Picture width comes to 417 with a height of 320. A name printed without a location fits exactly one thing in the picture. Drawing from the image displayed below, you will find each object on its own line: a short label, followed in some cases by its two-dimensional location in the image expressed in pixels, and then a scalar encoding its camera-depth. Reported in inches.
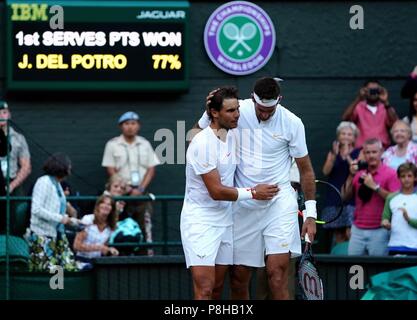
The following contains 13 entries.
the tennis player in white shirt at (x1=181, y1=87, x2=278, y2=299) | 464.1
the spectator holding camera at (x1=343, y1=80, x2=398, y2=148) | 657.6
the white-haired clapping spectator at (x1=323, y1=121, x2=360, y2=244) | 629.0
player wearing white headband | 474.9
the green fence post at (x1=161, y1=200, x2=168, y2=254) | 607.5
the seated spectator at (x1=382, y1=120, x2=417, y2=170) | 622.5
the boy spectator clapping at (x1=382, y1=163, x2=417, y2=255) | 588.1
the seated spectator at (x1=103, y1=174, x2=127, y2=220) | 610.9
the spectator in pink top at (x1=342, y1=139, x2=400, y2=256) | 603.8
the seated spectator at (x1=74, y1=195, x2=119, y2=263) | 592.1
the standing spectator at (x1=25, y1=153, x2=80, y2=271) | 585.0
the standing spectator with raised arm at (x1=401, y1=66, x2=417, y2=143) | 649.6
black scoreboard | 668.1
